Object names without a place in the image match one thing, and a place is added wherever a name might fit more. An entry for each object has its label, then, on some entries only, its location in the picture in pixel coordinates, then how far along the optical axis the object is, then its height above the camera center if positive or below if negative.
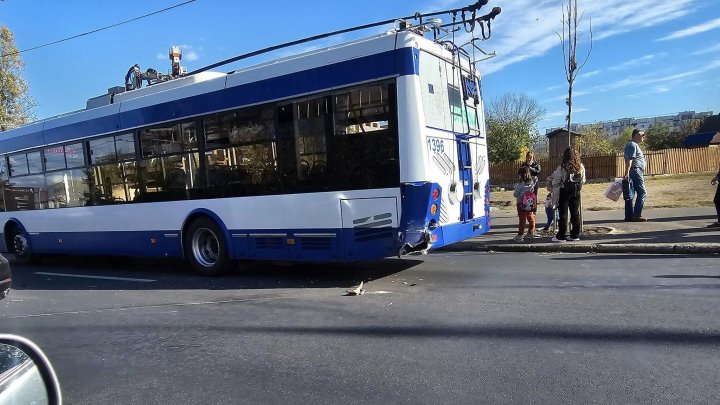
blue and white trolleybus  6.52 +0.33
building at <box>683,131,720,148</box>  62.49 +1.52
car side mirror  1.84 -0.67
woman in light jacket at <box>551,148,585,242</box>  9.29 -0.54
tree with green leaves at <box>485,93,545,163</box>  42.41 +2.39
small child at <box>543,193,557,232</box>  10.62 -1.08
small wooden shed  42.06 +1.72
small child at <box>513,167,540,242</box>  9.88 -0.65
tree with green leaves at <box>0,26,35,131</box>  33.06 +7.55
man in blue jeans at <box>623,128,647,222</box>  10.99 -0.45
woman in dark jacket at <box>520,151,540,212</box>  10.09 -0.09
